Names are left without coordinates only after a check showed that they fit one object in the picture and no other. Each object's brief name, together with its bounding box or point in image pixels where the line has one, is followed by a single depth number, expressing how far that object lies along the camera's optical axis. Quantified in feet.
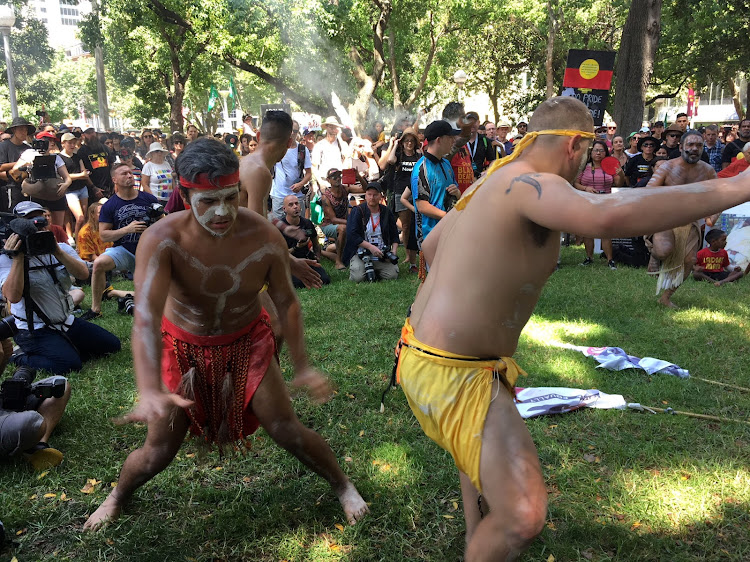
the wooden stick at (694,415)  14.04
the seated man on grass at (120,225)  23.79
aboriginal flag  35.09
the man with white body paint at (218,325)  9.37
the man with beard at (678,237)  22.25
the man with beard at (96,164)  36.63
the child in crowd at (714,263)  28.27
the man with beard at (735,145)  36.37
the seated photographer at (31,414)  12.64
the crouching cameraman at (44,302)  16.69
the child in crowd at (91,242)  29.53
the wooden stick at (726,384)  15.80
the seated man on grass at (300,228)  28.78
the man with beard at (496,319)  6.95
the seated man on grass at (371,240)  29.27
